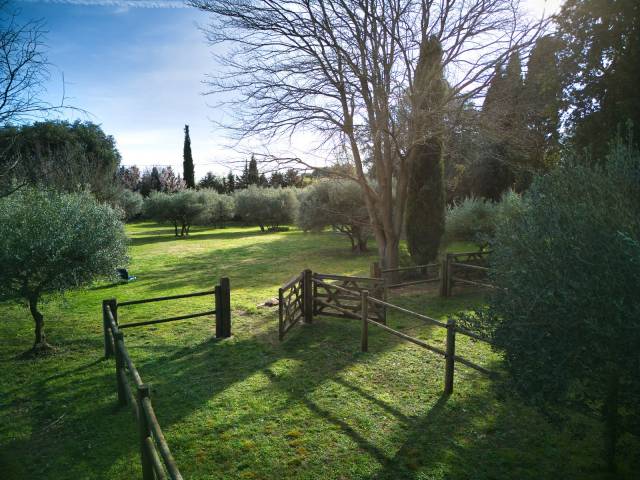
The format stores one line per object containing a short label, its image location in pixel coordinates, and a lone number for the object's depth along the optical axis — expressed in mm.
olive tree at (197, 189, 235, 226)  40581
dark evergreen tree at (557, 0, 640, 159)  9656
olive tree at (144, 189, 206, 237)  38031
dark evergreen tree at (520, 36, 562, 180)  11078
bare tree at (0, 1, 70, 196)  6066
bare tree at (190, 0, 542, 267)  11242
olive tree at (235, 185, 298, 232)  40656
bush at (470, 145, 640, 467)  3240
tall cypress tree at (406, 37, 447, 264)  15656
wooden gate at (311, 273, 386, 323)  9258
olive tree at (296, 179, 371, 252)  22781
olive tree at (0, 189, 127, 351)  7395
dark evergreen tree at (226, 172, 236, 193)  69062
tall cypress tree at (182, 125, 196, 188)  61469
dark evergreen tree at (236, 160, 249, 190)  66806
